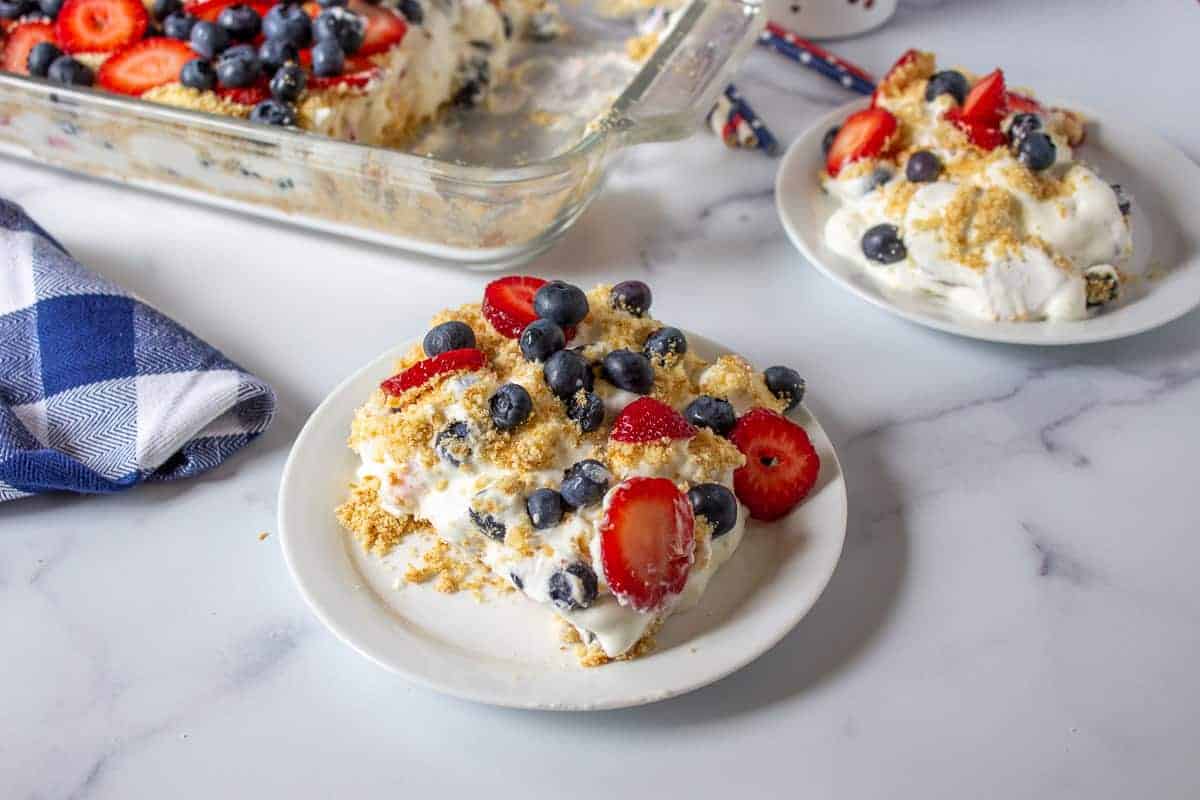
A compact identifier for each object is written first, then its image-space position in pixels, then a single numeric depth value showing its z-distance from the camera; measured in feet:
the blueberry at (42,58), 1.99
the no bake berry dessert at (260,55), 1.93
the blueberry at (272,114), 1.87
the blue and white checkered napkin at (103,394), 1.56
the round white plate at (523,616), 1.36
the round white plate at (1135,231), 1.71
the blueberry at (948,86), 1.89
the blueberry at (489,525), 1.42
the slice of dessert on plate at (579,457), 1.37
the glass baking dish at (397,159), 1.76
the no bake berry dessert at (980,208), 1.72
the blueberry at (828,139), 1.96
